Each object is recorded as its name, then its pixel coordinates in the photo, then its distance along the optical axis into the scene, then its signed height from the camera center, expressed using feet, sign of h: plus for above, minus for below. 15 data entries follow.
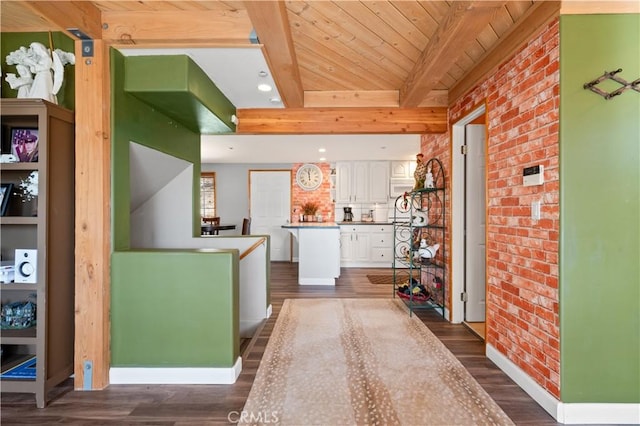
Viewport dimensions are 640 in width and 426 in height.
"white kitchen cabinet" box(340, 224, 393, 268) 20.29 -2.23
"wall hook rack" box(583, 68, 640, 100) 5.17 +2.20
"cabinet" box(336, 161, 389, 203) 21.13 +2.16
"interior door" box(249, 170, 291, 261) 22.68 +0.91
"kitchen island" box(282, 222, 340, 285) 15.70 -2.10
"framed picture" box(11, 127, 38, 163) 6.36 +1.37
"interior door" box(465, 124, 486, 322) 10.33 -0.76
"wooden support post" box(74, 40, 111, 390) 6.40 -0.02
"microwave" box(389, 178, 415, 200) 21.06 +1.81
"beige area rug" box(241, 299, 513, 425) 5.63 -3.68
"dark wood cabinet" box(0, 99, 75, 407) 5.89 -0.56
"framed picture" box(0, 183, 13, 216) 6.21 +0.31
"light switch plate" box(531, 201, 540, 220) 6.08 +0.05
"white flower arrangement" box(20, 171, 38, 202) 6.63 +0.56
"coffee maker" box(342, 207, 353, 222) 21.11 -0.15
